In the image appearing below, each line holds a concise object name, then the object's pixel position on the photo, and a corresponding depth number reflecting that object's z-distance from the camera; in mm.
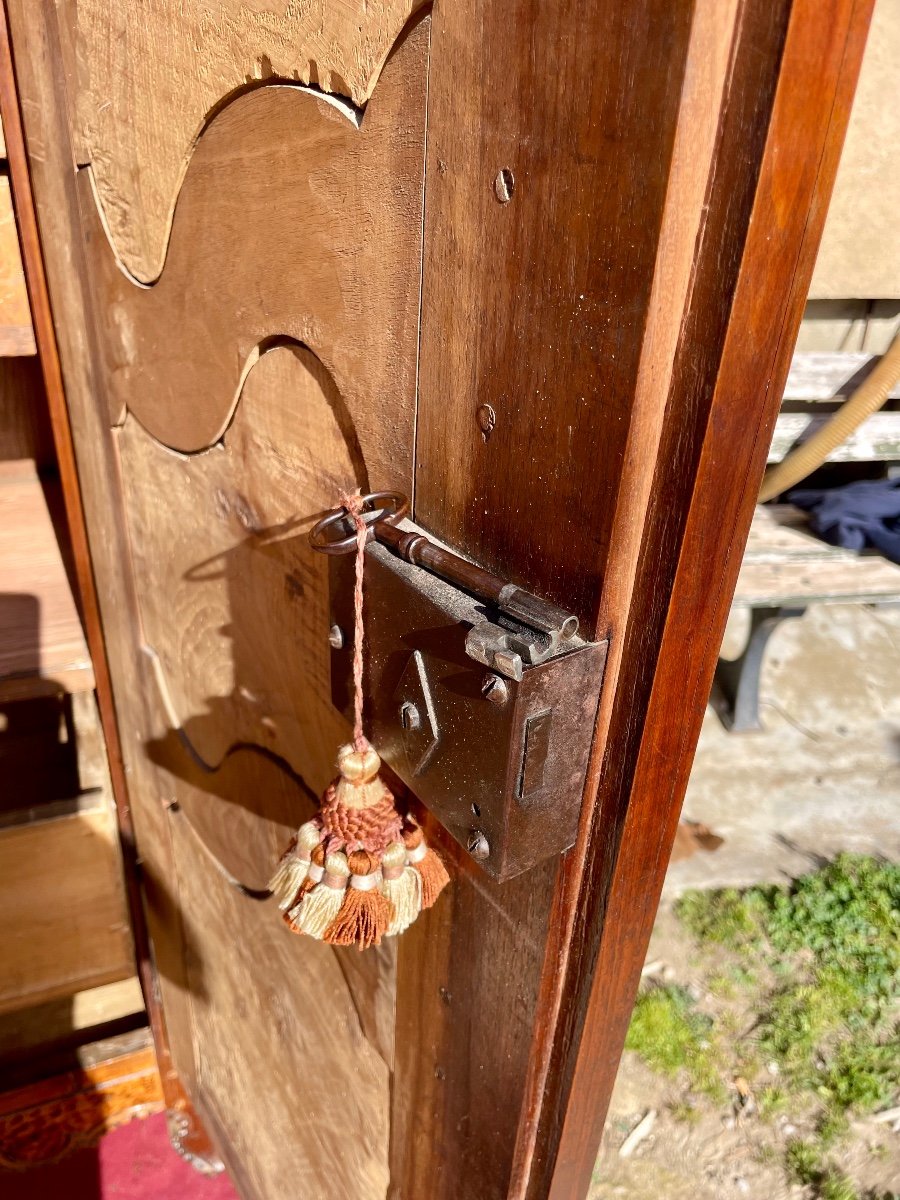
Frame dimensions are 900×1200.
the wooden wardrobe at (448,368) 329
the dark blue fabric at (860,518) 2494
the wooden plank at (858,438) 2693
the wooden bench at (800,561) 2406
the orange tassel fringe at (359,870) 555
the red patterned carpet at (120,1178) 1613
